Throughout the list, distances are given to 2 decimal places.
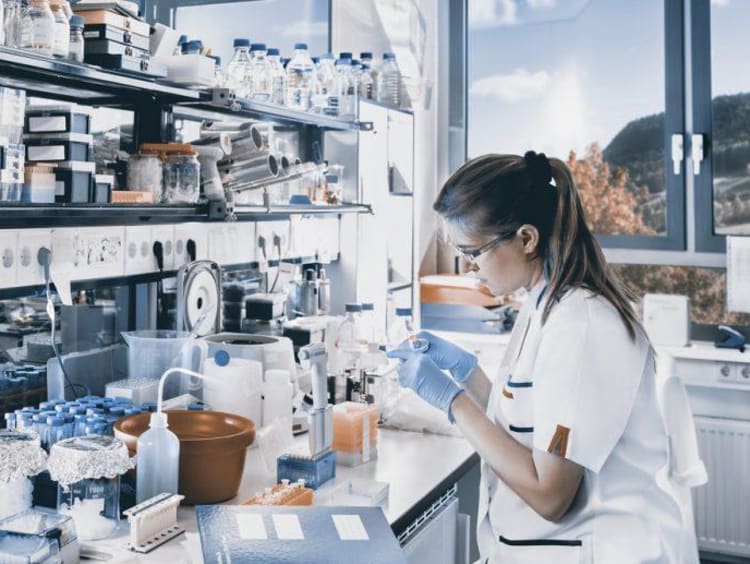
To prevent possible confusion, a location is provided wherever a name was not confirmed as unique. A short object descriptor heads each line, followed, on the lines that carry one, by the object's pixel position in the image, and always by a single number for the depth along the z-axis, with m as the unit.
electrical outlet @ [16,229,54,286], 1.85
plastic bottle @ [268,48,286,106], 2.67
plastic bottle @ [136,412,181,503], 1.54
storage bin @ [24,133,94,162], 1.80
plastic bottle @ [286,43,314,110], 2.84
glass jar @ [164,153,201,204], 2.11
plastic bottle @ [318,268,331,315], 2.96
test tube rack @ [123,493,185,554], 1.42
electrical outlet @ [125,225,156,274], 2.17
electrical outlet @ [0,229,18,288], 1.80
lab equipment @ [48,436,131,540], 1.43
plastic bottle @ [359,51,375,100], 3.13
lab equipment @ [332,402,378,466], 1.96
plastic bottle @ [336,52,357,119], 3.03
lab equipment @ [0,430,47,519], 1.41
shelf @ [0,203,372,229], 1.63
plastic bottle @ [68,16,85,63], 1.72
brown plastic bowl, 1.62
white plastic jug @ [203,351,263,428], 2.01
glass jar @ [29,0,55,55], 1.61
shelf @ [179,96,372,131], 2.24
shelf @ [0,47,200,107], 1.57
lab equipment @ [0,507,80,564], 1.26
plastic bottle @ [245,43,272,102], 2.61
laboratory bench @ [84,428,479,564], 1.42
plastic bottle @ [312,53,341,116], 2.97
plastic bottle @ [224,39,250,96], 2.58
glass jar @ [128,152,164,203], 2.07
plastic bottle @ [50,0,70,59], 1.64
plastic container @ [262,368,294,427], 2.10
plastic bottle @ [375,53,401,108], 3.45
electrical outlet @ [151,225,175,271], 2.27
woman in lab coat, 1.46
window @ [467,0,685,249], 3.86
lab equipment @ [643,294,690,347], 3.55
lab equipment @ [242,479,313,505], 1.55
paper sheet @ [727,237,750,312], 3.59
